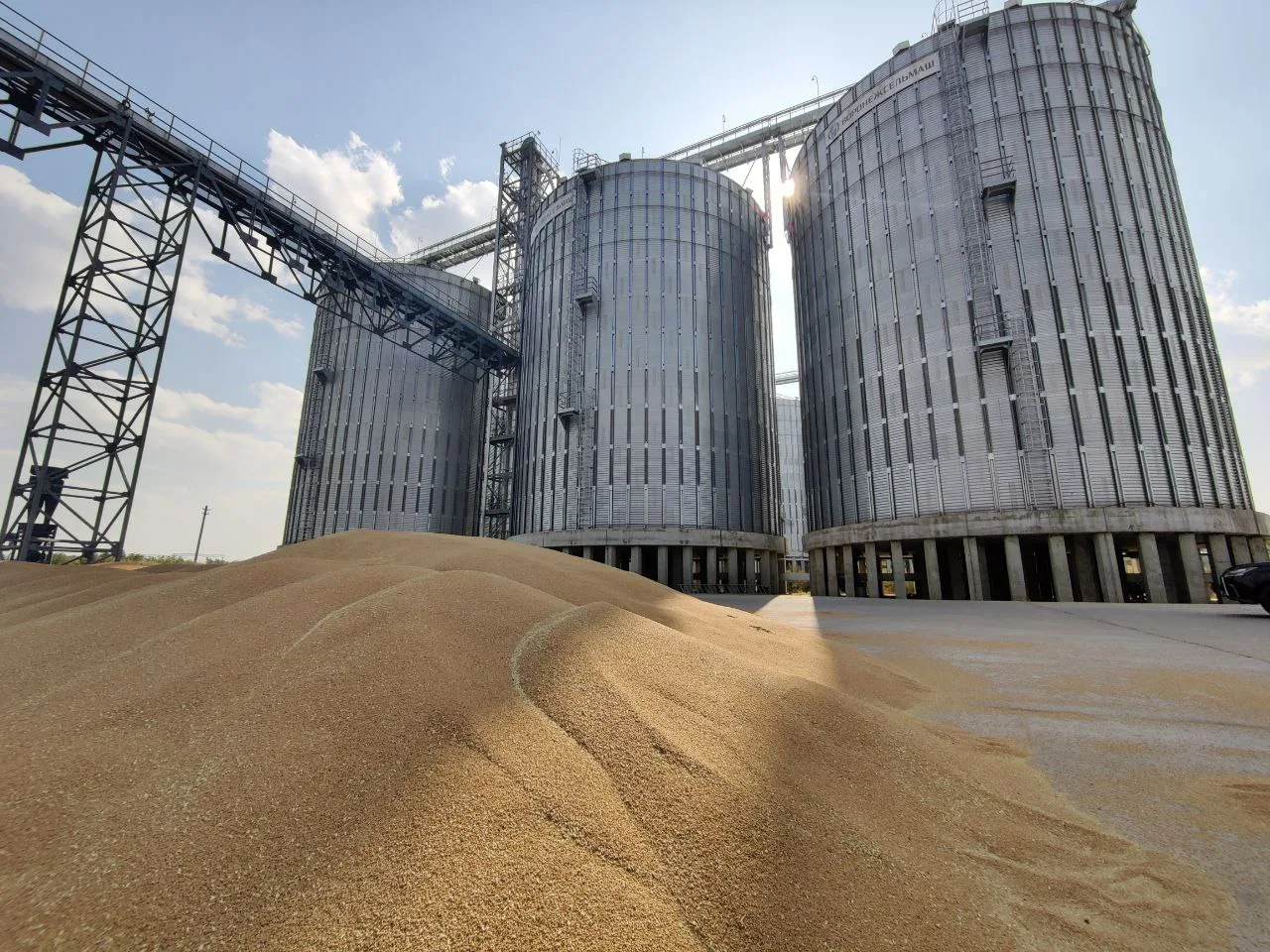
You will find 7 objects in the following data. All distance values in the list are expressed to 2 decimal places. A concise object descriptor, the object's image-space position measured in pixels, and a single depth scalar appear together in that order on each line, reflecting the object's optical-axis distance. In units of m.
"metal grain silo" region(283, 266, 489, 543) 35.31
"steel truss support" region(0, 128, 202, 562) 16.09
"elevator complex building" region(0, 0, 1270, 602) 17.86
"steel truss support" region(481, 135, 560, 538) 34.94
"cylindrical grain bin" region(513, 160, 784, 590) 27.81
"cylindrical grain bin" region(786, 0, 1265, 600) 18.05
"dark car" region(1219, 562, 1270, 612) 10.75
